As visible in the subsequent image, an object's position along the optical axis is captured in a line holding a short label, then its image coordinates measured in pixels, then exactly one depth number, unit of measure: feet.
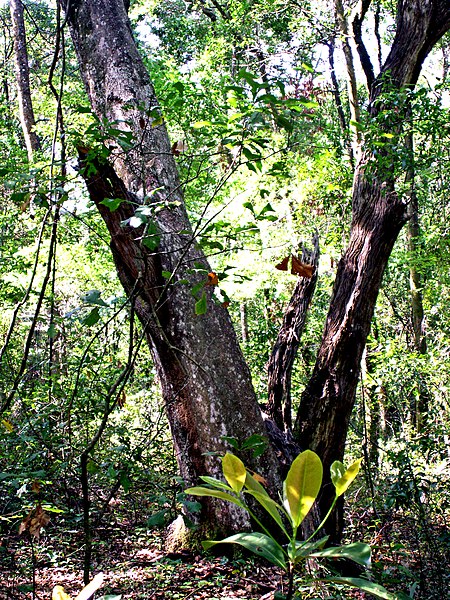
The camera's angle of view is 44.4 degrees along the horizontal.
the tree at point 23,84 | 32.22
